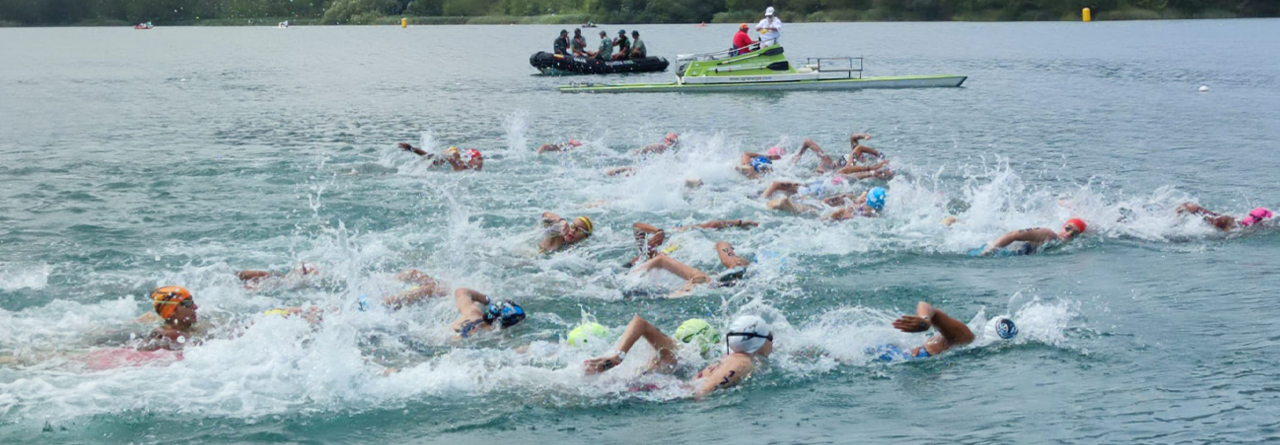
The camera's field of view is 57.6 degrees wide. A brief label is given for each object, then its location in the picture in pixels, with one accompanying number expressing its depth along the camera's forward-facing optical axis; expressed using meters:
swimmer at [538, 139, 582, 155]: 23.38
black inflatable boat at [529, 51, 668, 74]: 43.22
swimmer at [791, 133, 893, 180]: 19.48
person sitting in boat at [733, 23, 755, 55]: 36.09
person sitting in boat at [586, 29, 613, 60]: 43.53
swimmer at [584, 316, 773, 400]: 9.48
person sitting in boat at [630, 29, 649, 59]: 43.81
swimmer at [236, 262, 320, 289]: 12.41
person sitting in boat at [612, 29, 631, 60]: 43.75
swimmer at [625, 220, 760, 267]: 13.62
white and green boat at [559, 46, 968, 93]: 36.50
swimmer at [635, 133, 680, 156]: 22.17
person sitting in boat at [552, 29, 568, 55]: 44.78
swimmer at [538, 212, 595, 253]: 14.02
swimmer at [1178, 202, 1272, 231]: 15.05
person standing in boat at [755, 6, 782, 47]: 34.50
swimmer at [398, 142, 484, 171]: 21.08
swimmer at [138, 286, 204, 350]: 10.20
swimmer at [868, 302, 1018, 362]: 10.16
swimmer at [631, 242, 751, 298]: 12.44
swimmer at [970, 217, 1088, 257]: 14.16
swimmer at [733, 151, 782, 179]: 19.55
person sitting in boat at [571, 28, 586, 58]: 45.69
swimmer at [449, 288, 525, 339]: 10.70
